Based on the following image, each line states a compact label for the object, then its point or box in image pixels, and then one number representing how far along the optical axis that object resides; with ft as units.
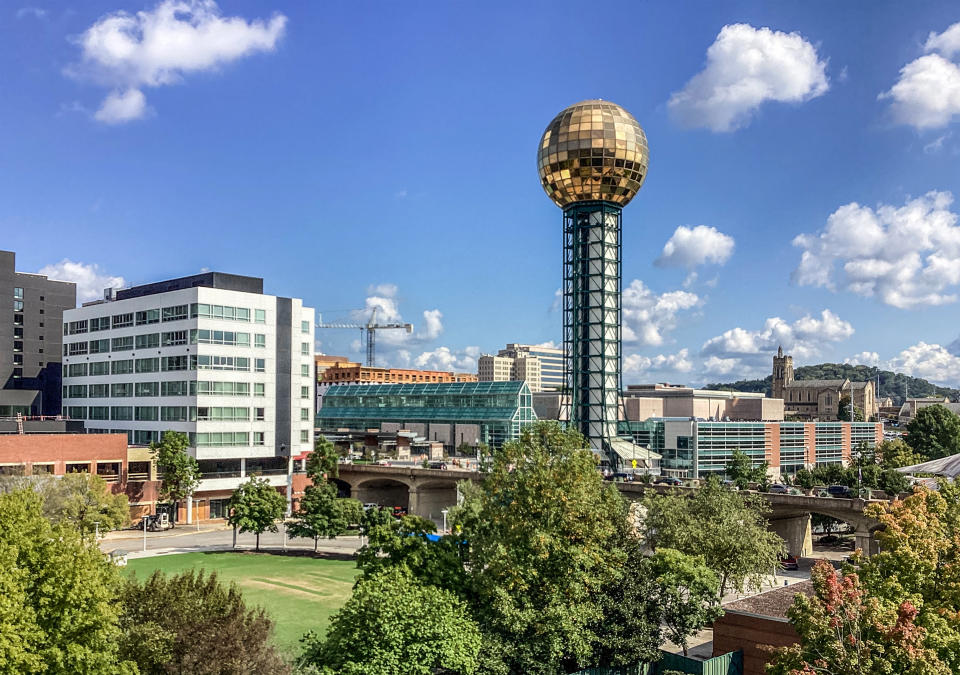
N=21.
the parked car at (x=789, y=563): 251.09
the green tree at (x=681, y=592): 125.08
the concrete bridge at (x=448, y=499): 248.07
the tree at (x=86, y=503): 201.98
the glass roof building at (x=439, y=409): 469.57
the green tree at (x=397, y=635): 98.94
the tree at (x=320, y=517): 241.14
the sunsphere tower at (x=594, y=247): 400.26
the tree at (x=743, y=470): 346.13
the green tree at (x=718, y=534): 163.22
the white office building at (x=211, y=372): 305.12
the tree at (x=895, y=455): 378.73
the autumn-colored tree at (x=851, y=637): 70.79
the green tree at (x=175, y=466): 279.28
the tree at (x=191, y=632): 86.28
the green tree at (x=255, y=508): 237.66
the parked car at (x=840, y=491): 286.19
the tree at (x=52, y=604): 77.41
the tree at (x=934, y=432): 429.01
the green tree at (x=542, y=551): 110.32
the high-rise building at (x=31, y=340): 384.47
